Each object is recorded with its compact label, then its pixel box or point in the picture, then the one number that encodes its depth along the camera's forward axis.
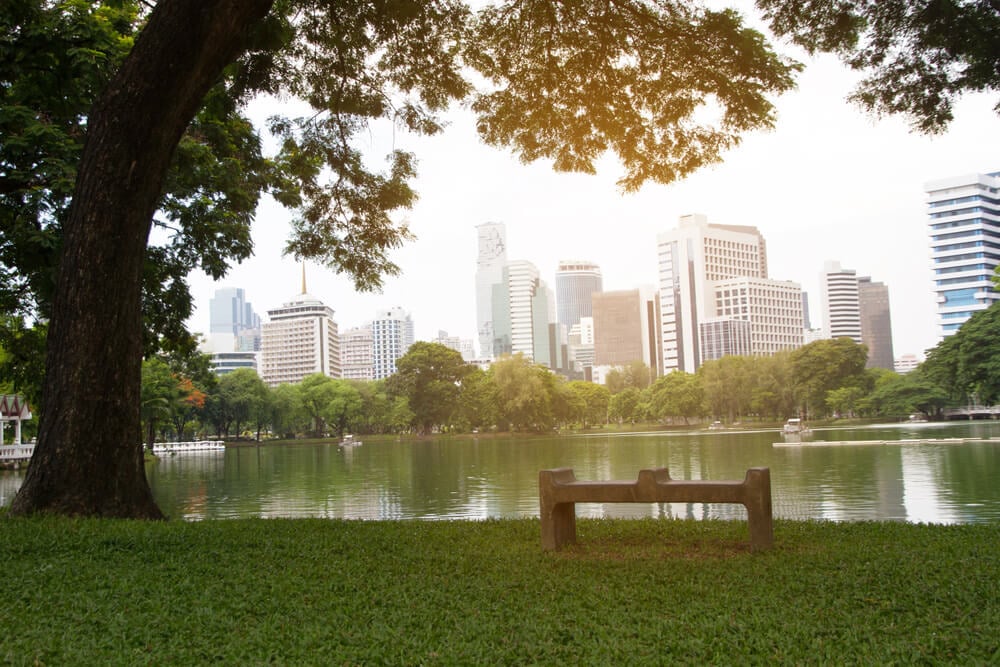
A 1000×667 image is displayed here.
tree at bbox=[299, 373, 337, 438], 79.56
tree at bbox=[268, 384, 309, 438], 77.81
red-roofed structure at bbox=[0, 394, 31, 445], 34.06
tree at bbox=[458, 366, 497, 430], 71.31
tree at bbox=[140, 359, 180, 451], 40.84
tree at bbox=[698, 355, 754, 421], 72.62
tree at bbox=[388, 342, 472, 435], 73.06
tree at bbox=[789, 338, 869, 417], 66.50
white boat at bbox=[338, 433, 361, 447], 64.03
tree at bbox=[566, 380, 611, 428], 89.31
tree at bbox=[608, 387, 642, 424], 91.44
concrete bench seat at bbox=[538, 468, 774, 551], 5.48
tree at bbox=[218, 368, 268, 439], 71.56
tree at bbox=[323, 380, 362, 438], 77.50
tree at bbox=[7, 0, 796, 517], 6.97
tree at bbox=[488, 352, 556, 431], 70.06
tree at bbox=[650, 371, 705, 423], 78.56
